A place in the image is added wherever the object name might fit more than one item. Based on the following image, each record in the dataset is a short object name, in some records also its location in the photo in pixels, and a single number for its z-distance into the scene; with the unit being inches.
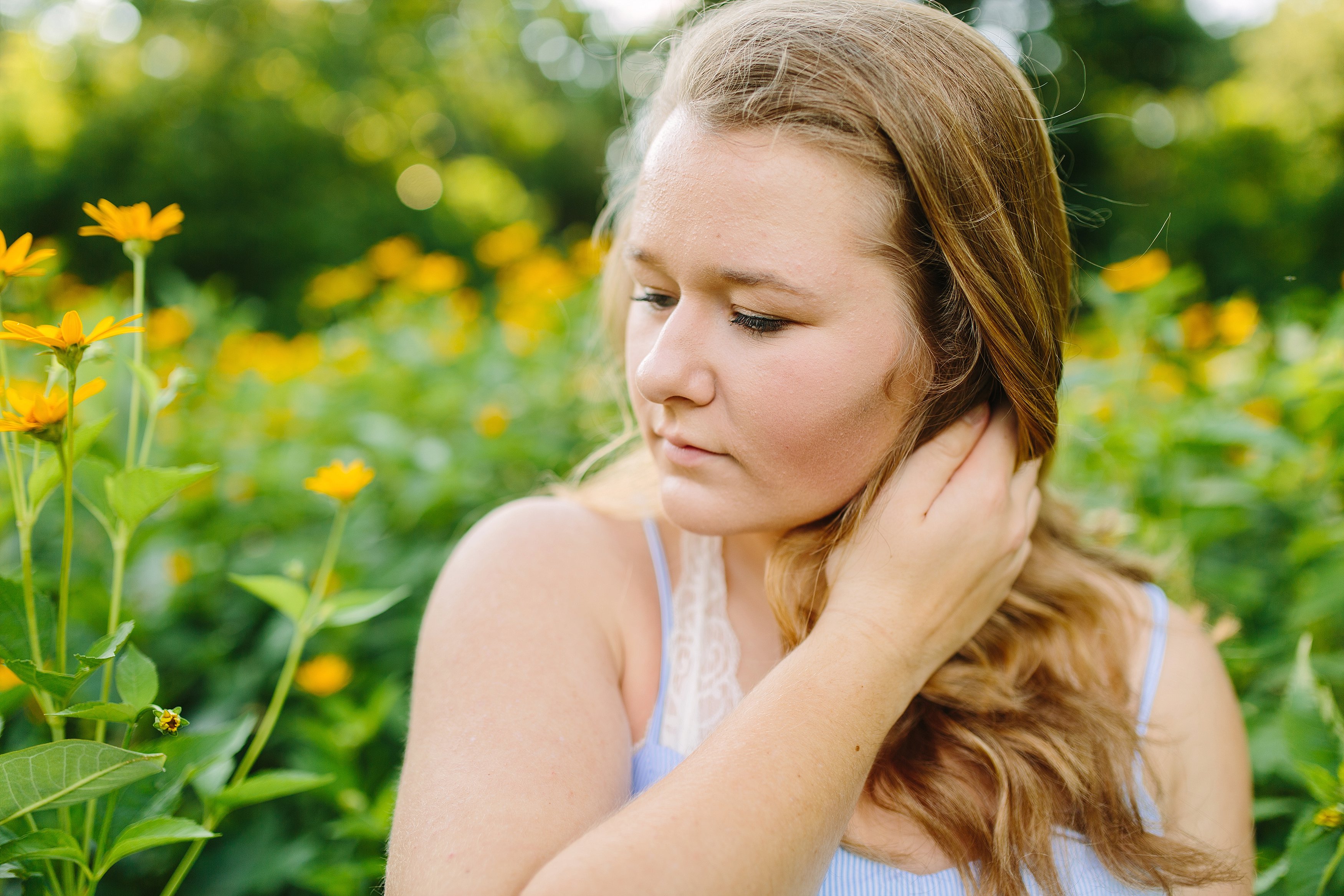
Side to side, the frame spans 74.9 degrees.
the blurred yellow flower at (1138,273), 79.5
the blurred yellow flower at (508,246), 123.9
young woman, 37.0
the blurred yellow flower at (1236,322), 76.6
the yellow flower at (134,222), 37.4
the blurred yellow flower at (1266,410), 69.6
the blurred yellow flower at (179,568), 64.7
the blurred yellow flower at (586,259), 102.7
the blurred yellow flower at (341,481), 44.1
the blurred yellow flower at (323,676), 60.2
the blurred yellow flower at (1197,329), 82.8
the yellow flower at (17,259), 32.7
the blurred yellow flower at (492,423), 79.4
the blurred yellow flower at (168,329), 97.0
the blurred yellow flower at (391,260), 119.3
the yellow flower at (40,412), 30.4
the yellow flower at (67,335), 29.6
